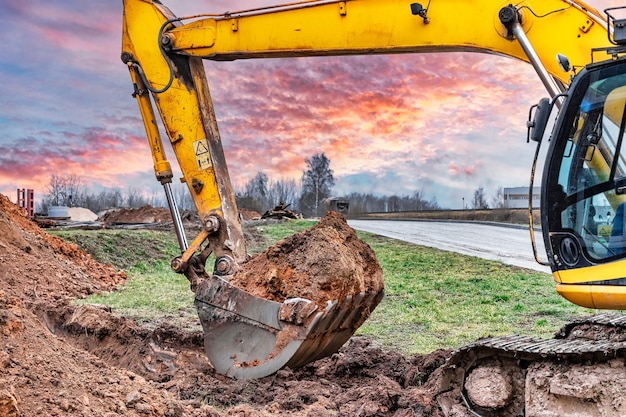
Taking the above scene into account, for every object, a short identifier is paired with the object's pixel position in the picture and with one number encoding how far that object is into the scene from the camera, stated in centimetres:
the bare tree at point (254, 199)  5169
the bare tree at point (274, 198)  6003
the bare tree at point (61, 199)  4981
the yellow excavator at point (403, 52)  443
